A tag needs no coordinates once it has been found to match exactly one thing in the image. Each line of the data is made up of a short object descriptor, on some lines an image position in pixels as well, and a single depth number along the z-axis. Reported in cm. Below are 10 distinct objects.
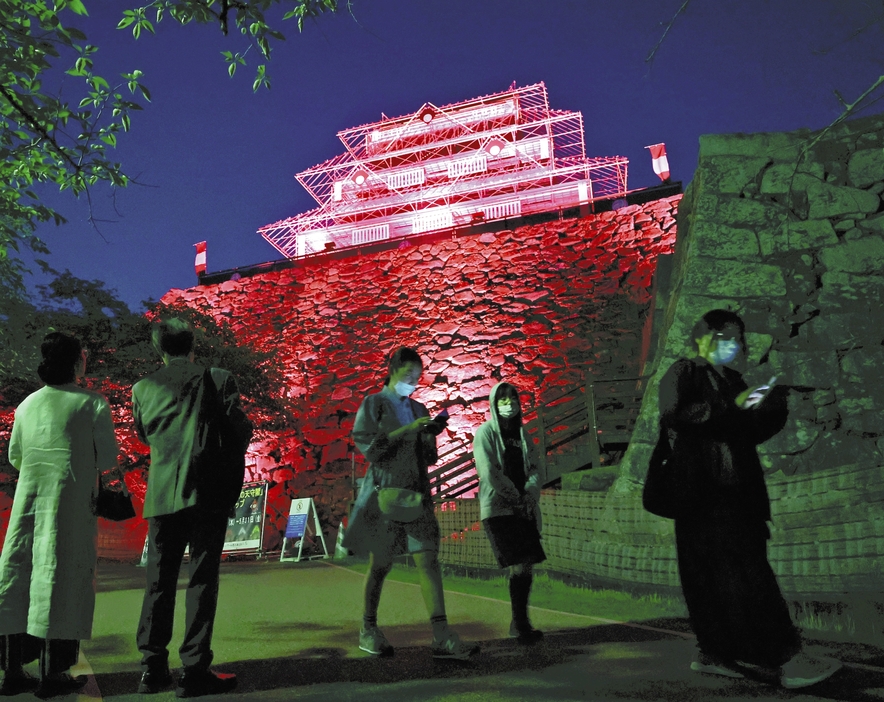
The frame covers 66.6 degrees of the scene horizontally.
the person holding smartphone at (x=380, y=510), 338
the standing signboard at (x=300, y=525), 1128
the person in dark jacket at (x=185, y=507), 274
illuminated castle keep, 2550
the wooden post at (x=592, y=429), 816
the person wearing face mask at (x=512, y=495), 380
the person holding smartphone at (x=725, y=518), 261
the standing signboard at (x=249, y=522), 1162
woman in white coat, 277
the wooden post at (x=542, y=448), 851
